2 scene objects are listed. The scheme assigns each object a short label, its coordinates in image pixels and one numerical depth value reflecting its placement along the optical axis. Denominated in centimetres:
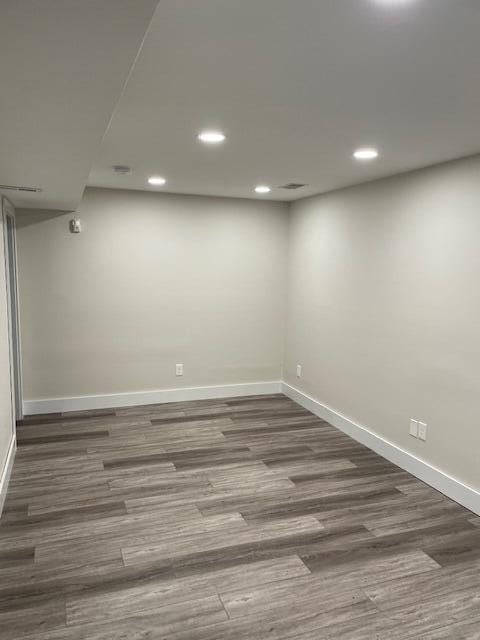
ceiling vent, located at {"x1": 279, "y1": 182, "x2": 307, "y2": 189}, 422
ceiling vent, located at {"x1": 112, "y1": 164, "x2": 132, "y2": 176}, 358
